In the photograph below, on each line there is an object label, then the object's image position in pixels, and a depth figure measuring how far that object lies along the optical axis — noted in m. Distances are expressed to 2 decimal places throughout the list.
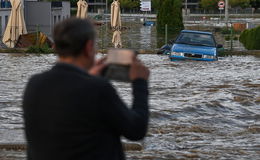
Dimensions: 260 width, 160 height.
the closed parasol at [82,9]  35.62
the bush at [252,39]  34.47
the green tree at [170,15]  52.81
